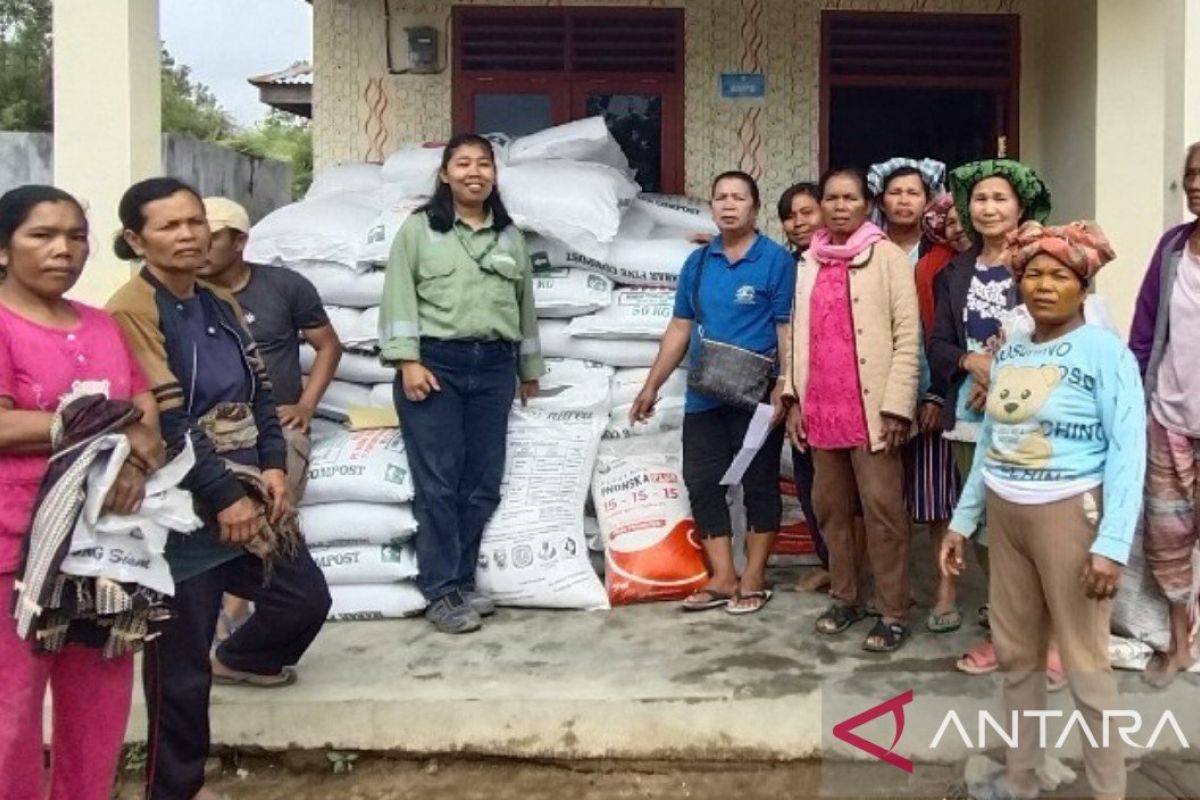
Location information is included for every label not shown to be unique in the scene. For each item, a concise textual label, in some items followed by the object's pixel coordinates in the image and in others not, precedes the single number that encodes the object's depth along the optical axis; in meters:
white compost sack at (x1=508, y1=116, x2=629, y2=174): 5.08
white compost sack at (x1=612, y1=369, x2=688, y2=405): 4.62
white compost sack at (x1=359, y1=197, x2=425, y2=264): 4.55
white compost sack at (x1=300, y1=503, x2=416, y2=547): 4.09
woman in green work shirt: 3.94
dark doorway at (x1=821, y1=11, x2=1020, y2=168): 6.09
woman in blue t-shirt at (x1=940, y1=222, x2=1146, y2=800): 2.54
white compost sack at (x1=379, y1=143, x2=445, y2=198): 5.02
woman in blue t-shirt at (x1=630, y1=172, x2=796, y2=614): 3.98
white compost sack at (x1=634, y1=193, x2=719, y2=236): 5.21
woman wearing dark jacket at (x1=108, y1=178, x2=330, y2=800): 2.63
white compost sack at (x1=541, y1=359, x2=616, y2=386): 4.60
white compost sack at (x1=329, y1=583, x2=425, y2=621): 4.05
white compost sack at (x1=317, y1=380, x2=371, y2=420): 4.63
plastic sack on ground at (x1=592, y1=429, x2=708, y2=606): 4.18
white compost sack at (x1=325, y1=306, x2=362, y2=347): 4.56
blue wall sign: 6.14
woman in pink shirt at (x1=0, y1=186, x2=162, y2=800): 2.26
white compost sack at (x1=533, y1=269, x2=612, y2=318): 4.61
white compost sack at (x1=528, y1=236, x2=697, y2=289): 4.68
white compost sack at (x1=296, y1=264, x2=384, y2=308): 4.60
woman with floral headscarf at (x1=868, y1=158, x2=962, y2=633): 3.76
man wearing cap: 3.73
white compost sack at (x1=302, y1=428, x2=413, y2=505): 4.11
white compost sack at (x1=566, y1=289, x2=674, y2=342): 4.59
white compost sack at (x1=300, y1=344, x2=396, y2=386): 4.59
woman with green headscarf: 3.32
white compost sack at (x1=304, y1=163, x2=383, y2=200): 5.39
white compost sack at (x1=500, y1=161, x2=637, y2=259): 4.52
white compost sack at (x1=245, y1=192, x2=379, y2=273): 4.62
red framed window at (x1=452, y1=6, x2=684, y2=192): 6.14
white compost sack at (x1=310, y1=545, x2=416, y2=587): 4.08
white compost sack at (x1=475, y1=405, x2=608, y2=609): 4.11
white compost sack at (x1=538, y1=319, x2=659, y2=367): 4.63
